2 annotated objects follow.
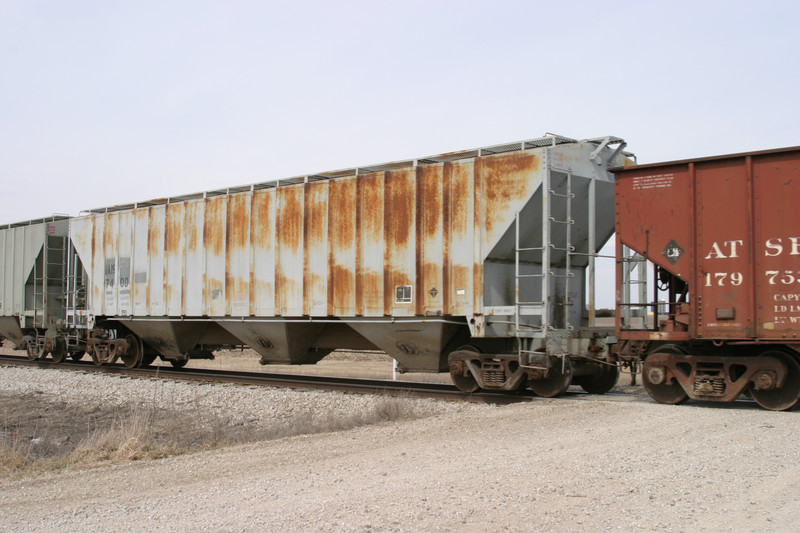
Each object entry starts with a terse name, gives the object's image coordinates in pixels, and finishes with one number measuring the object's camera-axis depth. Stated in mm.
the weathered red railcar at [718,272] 10352
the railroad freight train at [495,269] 10633
